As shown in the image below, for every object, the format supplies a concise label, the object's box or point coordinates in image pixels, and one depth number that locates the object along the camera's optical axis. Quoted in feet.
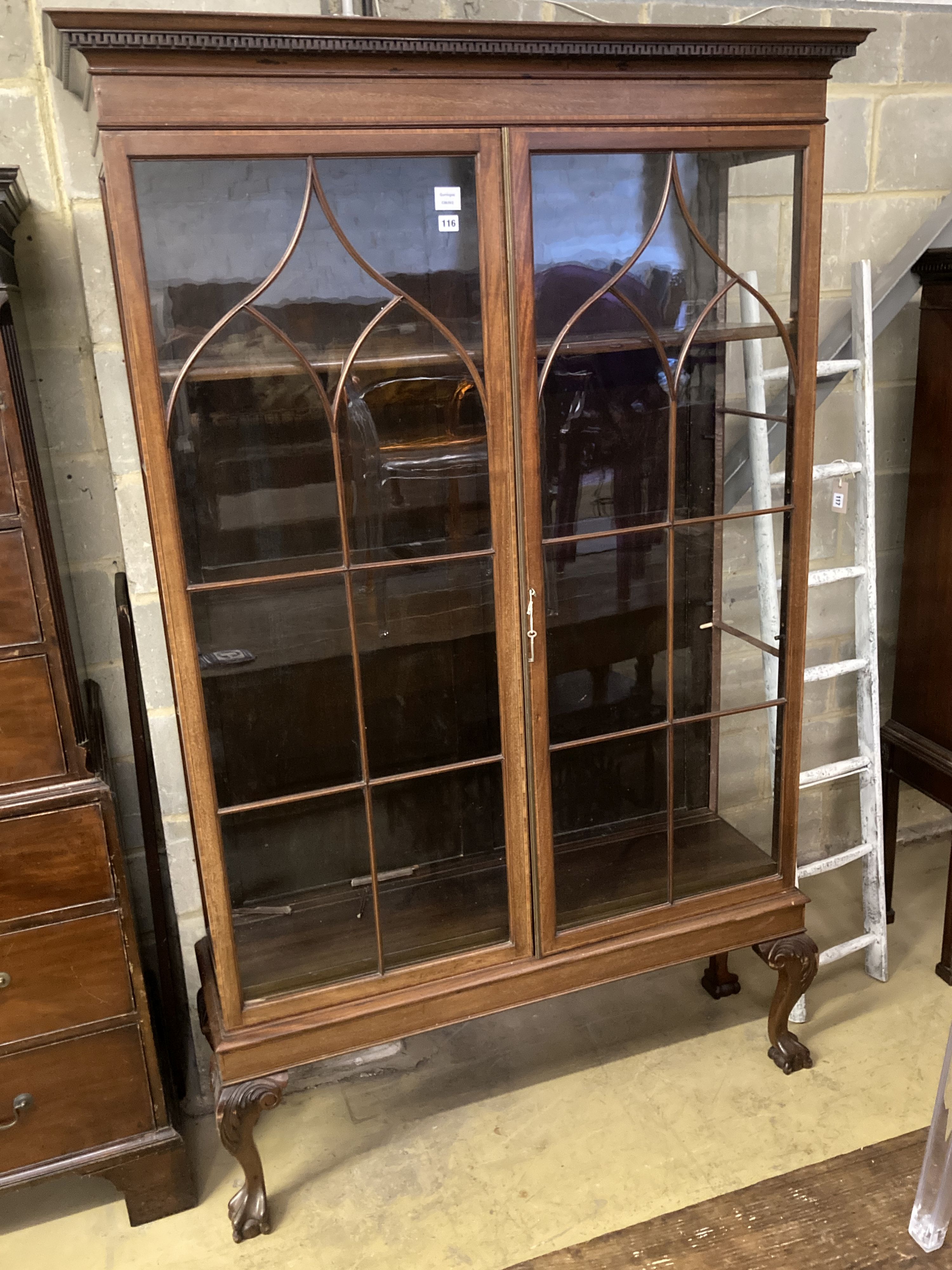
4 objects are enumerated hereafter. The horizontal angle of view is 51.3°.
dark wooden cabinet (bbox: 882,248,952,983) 7.16
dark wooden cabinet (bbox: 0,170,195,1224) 4.86
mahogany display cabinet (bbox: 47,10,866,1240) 4.56
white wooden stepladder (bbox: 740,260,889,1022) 6.26
